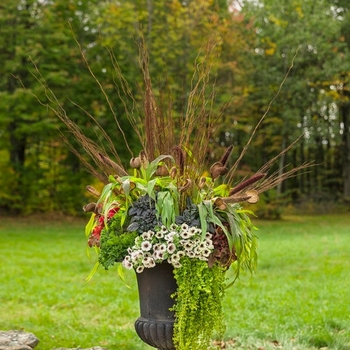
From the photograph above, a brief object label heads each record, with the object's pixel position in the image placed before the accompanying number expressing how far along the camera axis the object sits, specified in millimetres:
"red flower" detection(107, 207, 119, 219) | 3354
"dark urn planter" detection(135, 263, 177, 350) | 3268
